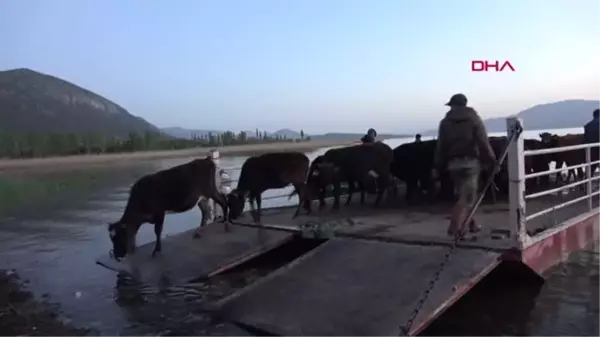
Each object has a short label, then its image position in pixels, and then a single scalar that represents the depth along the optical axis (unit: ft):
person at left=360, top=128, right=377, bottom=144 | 38.58
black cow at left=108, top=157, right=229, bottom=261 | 29.45
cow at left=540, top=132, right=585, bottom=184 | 40.09
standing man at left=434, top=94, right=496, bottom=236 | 23.02
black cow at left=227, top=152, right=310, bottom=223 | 32.89
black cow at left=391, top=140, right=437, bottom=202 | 36.32
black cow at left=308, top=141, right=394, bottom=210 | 35.55
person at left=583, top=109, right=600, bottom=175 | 37.11
